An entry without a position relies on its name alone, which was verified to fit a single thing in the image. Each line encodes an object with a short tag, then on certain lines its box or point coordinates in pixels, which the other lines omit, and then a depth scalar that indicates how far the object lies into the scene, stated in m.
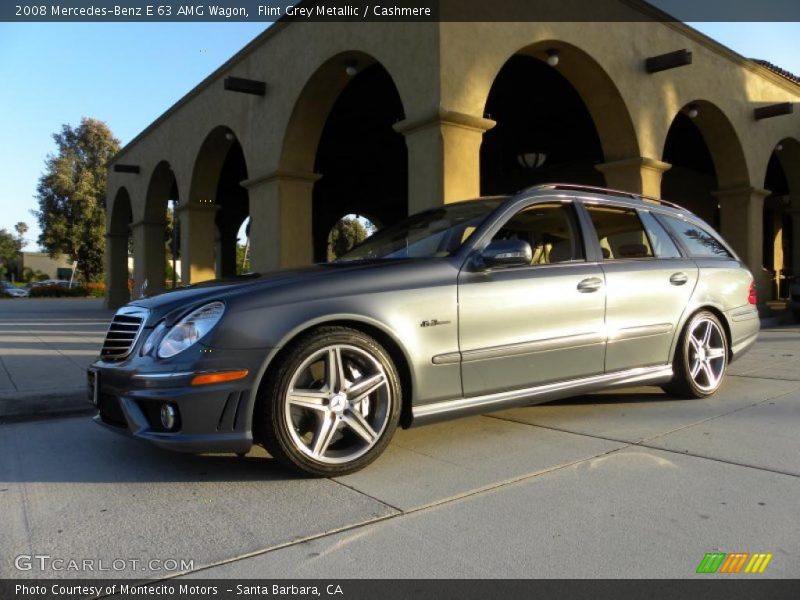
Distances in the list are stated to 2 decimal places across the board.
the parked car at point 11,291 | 43.57
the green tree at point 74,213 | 46.69
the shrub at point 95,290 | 41.58
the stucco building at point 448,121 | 7.66
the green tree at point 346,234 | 52.69
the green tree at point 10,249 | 83.44
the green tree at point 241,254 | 63.53
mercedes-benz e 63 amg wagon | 3.09
